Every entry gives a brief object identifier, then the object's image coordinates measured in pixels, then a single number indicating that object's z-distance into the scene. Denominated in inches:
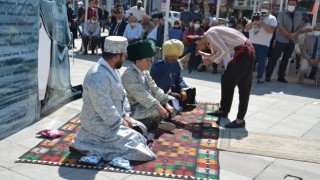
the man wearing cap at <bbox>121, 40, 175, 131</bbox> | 174.7
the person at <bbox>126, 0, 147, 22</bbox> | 546.9
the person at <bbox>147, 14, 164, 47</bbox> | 449.4
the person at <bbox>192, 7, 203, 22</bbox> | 525.4
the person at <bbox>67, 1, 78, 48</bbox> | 513.7
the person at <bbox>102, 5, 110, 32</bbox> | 787.2
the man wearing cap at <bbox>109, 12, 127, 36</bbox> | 480.1
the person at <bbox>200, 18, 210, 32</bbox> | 428.1
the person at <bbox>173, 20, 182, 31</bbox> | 462.6
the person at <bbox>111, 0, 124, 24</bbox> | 504.9
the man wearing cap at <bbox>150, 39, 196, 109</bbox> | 207.3
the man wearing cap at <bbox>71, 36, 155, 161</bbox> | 143.3
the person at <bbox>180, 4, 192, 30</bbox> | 533.8
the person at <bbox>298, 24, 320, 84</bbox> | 355.3
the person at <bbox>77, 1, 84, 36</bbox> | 585.3
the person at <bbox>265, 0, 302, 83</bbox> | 346.6
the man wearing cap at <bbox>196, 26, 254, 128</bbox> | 201.6
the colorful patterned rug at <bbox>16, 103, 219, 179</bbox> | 143.9
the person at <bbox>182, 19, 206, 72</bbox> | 406.6
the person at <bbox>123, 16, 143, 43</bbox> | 461.8
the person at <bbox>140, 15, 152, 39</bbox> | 499.2
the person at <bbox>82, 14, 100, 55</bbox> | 478.6
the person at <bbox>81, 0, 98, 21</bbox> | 505.4
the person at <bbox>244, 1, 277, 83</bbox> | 337.7
